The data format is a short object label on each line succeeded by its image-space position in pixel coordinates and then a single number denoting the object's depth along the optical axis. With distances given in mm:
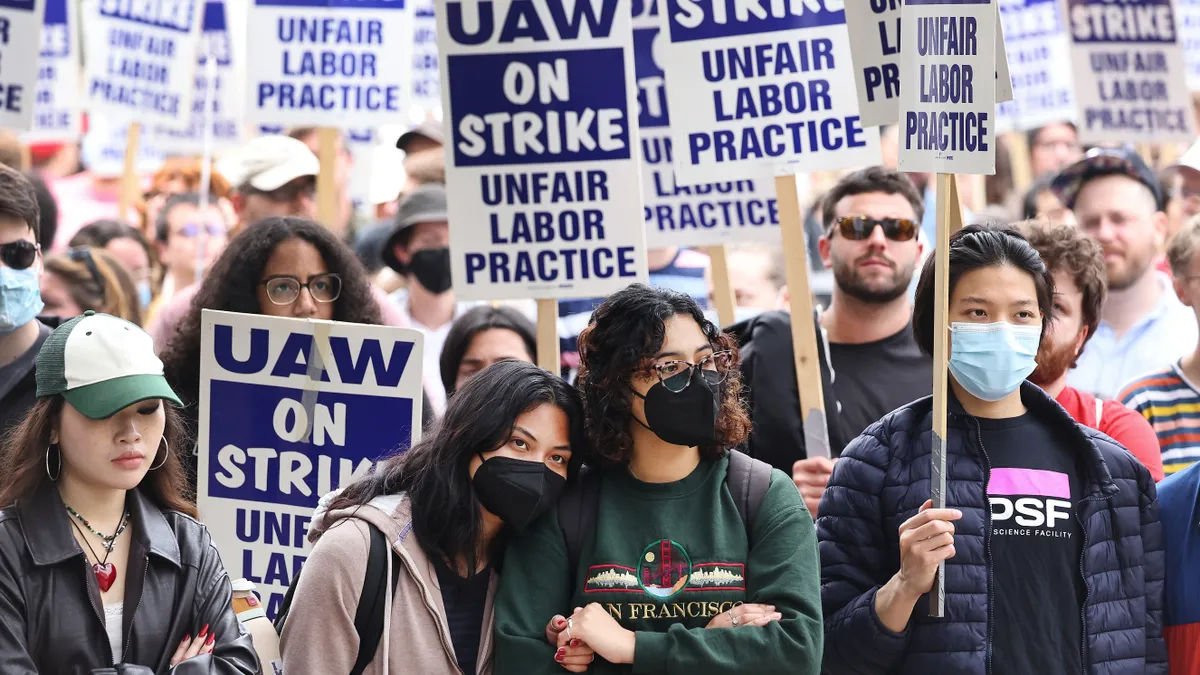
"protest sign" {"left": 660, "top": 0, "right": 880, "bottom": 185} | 12328
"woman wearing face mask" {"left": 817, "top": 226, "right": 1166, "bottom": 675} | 8523
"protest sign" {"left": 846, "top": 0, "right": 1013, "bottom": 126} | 11305
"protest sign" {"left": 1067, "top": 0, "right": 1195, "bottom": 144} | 18500
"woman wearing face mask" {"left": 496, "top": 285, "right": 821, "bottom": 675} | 7836
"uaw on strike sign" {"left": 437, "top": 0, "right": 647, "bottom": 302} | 11984
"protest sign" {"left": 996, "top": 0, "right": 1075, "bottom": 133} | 23562
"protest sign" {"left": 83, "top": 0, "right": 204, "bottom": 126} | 21672
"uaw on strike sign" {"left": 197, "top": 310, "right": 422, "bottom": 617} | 10492
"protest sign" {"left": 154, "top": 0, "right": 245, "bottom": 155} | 24453
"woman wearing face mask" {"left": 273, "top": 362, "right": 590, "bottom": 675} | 7953
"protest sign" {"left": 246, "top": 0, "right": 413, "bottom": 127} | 17844
